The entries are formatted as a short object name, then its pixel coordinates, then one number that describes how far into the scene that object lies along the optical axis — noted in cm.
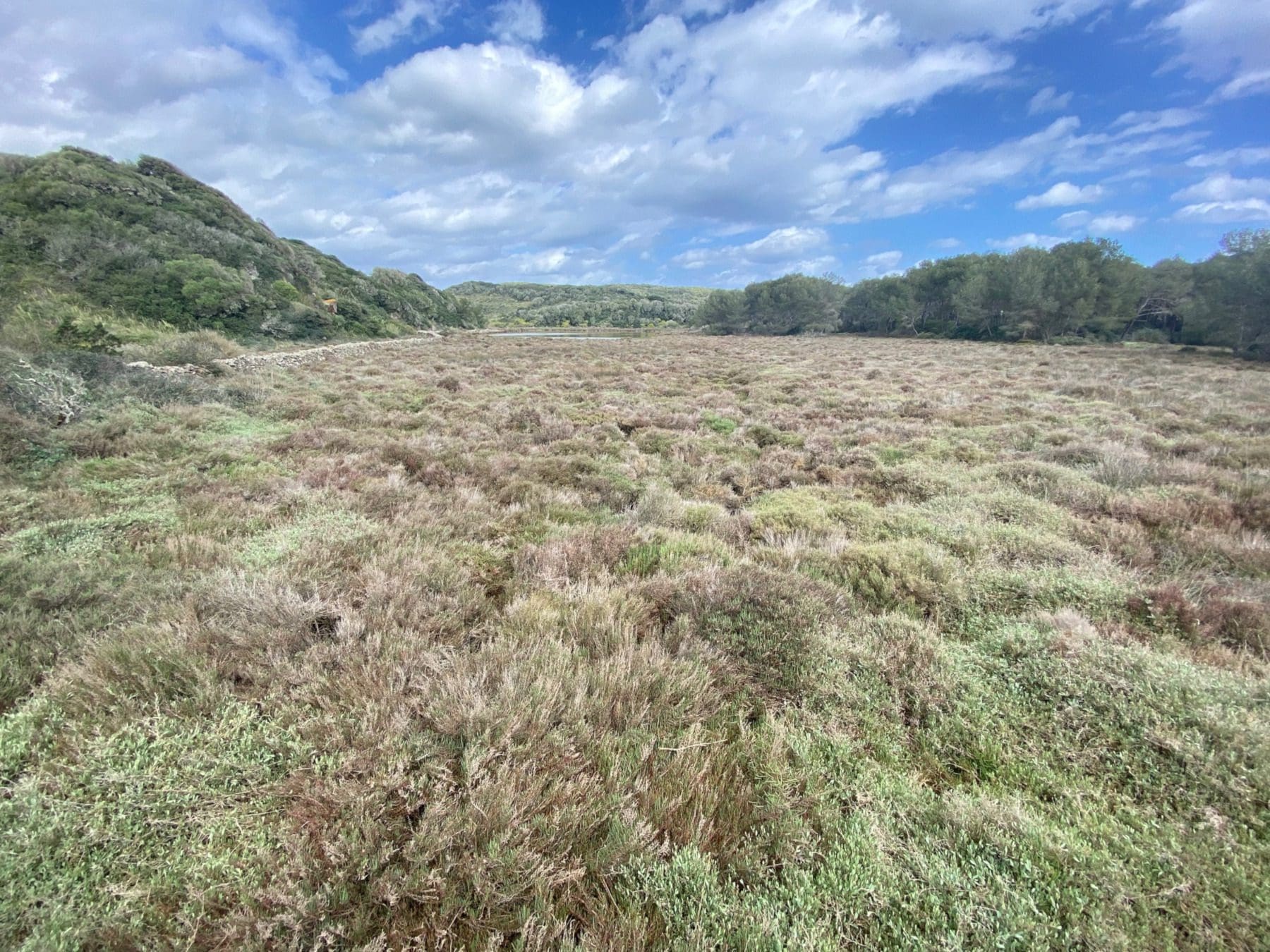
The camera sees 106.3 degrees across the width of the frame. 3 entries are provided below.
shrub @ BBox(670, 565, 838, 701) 336
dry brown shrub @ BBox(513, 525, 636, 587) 449
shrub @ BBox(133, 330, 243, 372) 1466
